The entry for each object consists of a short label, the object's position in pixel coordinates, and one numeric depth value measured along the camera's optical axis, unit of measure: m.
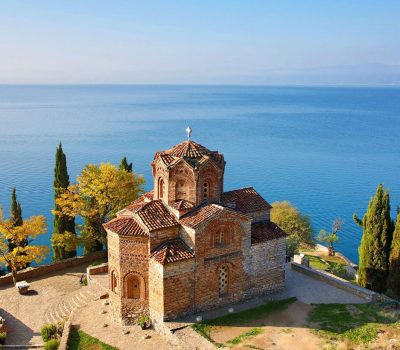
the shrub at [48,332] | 22.72
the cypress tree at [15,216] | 32.52
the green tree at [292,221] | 43.34
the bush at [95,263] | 32.09
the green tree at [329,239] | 41.91
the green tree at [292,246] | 35.50
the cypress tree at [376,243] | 28.59
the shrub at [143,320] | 23.05
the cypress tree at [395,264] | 27.75
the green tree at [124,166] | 38.53
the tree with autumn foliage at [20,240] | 29.80
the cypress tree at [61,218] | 34.84
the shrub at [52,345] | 21.30
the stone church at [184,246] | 22.58
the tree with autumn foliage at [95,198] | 33.16
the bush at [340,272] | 33.44
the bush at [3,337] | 22.62
